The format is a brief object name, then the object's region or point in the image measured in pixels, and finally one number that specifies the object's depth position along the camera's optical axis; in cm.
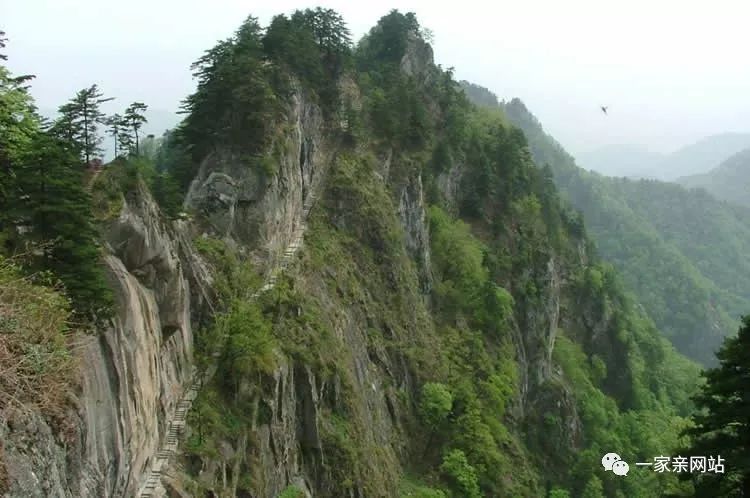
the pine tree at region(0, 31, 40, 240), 1589
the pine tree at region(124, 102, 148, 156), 2931
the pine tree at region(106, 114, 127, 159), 2844
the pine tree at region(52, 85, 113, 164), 2414
